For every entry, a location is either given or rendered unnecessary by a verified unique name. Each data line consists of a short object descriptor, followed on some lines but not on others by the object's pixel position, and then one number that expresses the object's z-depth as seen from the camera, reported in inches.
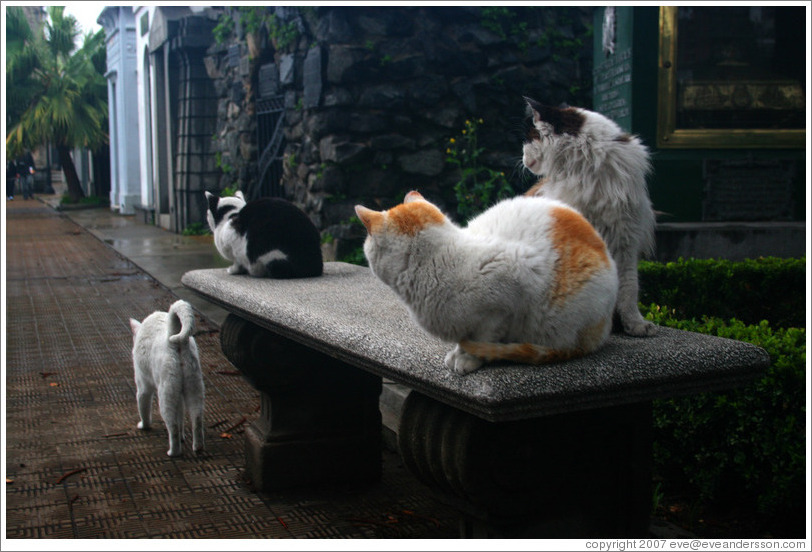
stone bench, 77.1
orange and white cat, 80.4
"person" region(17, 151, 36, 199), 1233.4
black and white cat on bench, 157.3
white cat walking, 154.9
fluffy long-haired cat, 96.4
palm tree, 909.2
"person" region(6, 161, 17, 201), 1181.1
